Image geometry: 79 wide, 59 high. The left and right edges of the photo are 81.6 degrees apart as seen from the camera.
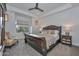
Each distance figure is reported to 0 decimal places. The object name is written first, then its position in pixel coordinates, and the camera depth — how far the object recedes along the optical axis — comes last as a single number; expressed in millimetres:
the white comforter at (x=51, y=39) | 1649
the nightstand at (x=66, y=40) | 2080
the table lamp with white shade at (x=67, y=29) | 2065
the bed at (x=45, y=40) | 1519
